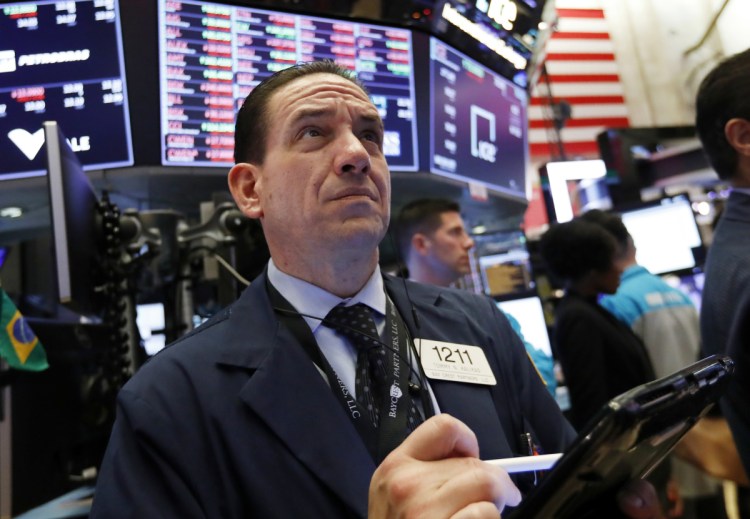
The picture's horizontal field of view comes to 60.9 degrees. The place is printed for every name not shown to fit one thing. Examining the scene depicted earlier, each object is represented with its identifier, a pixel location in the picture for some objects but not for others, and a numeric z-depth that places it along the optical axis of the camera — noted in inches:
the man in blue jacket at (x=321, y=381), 35.7
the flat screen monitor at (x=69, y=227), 62.3
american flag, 272.5
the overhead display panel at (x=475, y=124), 120.1
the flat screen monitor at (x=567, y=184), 186.1
